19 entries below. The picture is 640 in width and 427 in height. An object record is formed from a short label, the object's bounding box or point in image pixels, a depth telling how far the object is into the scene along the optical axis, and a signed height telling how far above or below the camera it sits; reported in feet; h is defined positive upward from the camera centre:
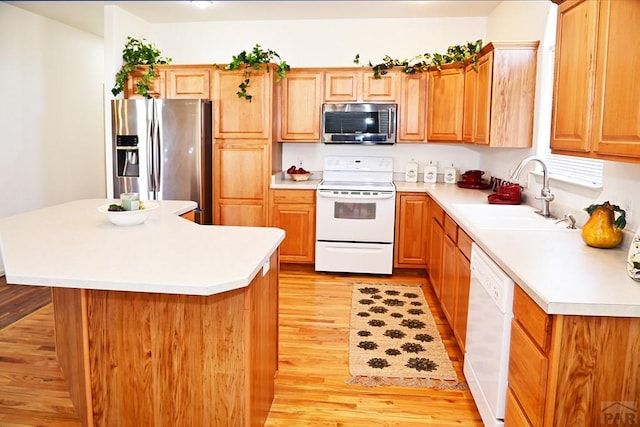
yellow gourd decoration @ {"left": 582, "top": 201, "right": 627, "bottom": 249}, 7.34 -1.05
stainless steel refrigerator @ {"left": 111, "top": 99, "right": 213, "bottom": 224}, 15.24 +0.07
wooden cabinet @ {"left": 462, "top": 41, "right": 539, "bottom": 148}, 11.78 +1.48
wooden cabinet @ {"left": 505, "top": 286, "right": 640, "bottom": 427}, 5.14 -2.21
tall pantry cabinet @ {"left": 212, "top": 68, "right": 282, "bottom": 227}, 15.84 +0.10
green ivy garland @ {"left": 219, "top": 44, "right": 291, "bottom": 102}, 15.46 +2.71
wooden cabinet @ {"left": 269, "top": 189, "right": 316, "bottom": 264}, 16.07 -2.20
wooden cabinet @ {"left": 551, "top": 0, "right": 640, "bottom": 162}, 5.81 +0.99
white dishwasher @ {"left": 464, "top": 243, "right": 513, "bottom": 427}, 6.55 -2.64
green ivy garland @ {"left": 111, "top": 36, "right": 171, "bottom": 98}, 15.99 +2.79
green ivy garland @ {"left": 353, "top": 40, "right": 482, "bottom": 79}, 14.71 +2.90
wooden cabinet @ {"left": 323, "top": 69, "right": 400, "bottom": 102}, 16.20 +2.18
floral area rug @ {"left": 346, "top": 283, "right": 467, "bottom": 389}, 9.25 -4.05
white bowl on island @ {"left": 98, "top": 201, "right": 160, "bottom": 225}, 8.34 -1.12
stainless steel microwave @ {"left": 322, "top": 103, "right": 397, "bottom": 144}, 16.17 +0.98
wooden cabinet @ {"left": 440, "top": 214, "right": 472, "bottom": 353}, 9.42 -2.56
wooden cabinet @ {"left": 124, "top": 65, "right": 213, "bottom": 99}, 15.98 +2.23
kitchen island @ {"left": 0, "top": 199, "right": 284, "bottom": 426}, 5.94 -2.28
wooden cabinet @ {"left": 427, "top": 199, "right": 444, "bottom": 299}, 12.74 -2.49
